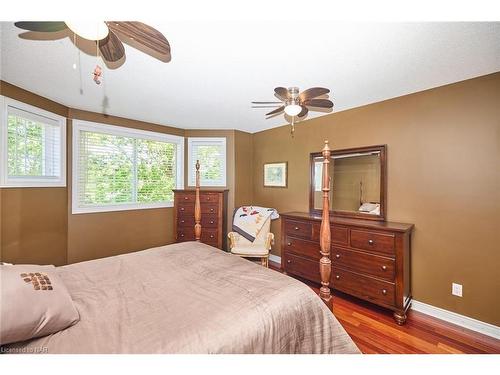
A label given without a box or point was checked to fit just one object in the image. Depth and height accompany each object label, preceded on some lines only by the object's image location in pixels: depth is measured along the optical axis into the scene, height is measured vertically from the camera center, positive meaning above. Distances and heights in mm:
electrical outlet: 2121 -993
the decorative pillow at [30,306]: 861 -527
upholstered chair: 3232 -914
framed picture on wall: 3779 +244
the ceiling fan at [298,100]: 1966 +874
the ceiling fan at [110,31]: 1104 +866
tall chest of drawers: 3623 -516
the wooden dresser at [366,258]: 2150 -782
